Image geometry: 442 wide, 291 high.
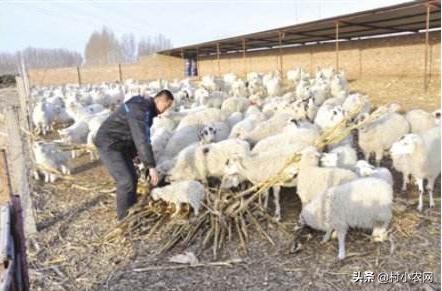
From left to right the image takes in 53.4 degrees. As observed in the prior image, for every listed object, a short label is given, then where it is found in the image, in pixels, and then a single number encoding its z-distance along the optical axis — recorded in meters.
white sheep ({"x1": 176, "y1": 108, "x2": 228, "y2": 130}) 9.31
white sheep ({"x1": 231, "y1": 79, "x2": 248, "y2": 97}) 16.44
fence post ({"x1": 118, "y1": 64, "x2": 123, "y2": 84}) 39.12
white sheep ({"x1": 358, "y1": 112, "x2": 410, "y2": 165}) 7.67
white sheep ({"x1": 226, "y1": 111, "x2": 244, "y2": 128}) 9.70
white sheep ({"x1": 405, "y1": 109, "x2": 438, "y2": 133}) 8.30
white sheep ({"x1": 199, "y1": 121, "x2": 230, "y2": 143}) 7.95
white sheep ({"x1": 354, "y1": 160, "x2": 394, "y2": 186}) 5.39
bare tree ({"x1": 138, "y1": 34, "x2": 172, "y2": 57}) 76.88
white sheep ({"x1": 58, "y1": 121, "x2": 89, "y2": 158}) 9.92
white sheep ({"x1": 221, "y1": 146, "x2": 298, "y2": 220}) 6.04
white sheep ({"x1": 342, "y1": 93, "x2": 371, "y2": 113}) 10.14
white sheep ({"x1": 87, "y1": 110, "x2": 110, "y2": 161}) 9.42
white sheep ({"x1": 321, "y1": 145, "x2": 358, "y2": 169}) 5.80
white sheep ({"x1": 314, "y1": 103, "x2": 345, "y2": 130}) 8.38
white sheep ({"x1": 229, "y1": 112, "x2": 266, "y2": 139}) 8.19
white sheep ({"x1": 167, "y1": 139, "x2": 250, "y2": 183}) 6.56
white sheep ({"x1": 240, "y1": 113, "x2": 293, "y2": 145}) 7.98
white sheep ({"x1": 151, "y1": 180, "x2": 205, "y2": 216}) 5.54
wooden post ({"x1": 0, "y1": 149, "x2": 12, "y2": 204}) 3.19
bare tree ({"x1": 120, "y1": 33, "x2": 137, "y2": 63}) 74.09
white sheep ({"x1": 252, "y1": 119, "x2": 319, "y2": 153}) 6.82
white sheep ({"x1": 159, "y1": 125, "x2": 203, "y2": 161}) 7.91
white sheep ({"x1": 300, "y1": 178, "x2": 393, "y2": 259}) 4.59
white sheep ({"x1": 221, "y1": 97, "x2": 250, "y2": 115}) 11.52
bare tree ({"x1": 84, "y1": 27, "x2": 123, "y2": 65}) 70.56
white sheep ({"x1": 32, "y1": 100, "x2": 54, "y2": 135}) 13.66
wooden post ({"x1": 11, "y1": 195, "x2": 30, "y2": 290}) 2.41
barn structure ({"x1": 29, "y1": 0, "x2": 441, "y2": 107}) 17.47
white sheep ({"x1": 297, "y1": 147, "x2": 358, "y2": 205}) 5.31
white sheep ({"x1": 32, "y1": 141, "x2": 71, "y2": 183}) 8.02
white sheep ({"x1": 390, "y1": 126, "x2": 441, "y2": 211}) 6.00
